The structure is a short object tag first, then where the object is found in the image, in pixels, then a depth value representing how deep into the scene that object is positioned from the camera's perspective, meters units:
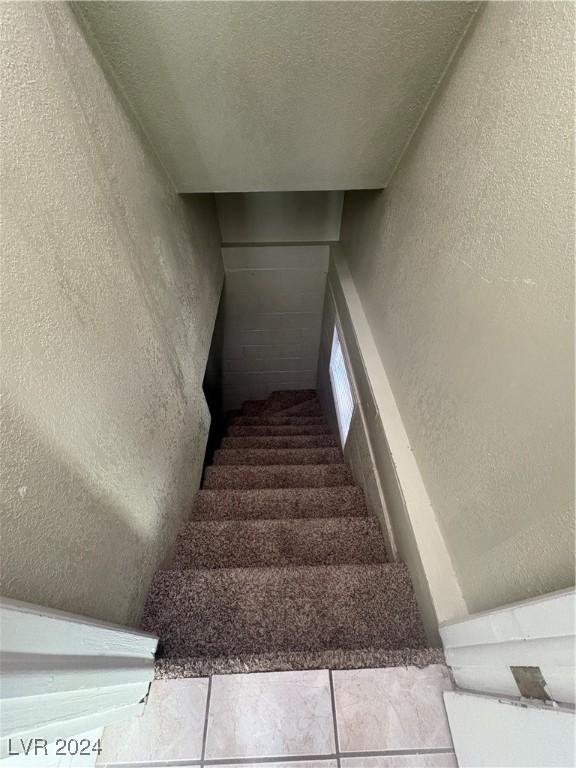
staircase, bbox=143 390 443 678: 0.96
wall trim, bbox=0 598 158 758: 0.47
